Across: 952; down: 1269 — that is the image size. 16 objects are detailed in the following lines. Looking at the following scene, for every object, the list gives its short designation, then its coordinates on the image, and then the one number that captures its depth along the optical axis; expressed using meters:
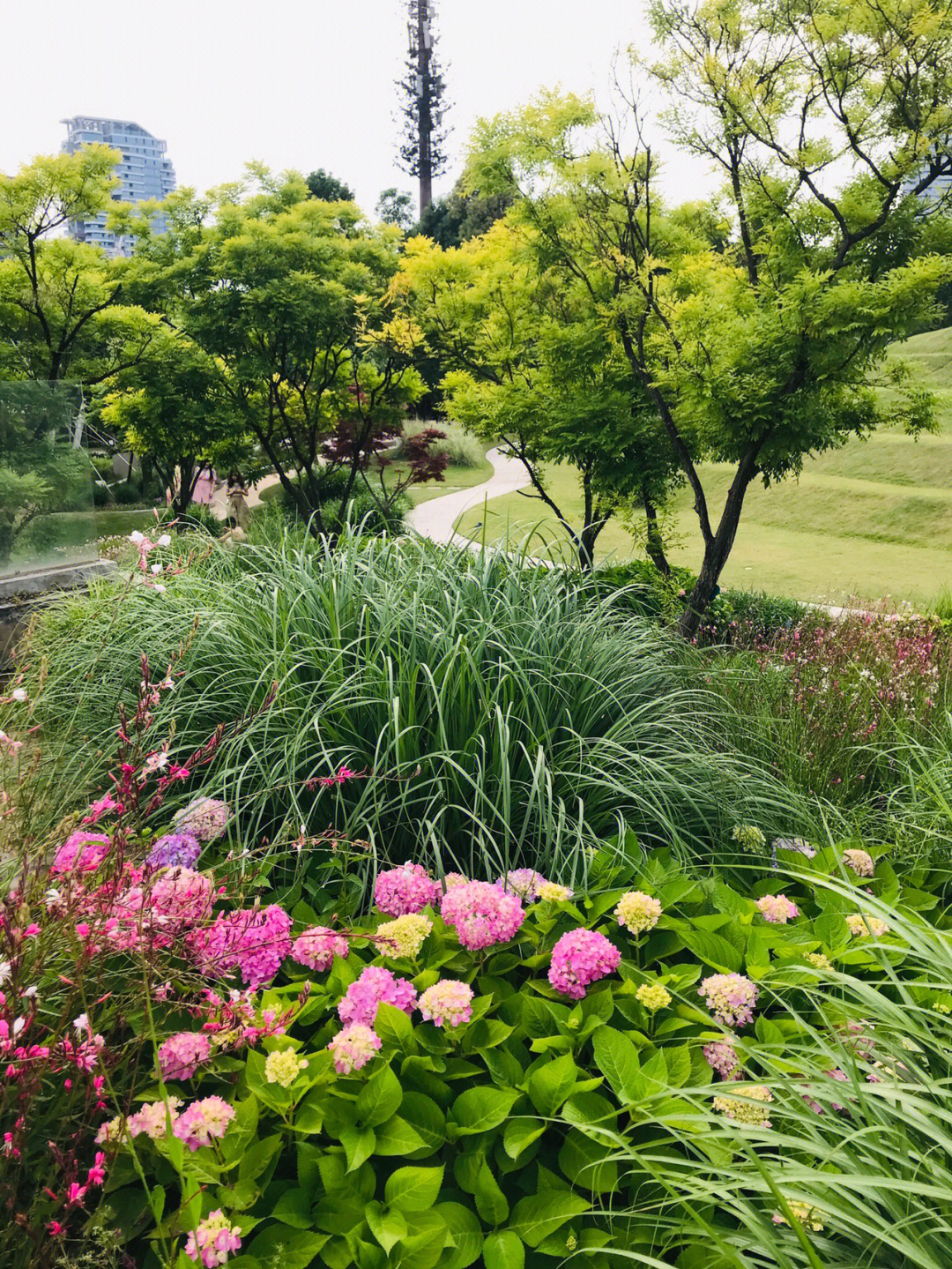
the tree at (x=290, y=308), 7.27
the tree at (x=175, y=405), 7.95
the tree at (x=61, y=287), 7.55
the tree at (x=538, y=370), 6.27
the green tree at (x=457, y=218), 23.83
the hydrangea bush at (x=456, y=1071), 1.00
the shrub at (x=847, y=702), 2.71
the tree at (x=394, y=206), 33.88
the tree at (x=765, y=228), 4.59
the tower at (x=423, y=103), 25.38
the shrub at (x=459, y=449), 22.42
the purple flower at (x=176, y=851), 1.59
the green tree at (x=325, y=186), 25.03
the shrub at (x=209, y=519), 11.73
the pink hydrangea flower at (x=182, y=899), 1.11
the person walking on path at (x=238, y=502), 12.41
